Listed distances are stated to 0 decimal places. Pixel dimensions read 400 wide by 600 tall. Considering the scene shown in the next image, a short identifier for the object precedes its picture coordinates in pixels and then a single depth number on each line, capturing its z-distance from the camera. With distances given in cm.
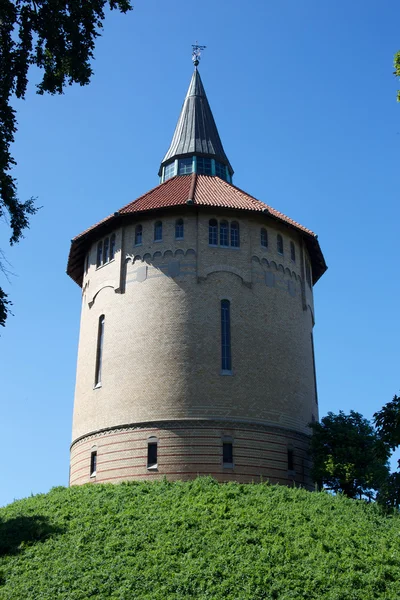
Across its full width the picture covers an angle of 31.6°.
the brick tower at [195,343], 2680
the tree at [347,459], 2581
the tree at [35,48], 1647
